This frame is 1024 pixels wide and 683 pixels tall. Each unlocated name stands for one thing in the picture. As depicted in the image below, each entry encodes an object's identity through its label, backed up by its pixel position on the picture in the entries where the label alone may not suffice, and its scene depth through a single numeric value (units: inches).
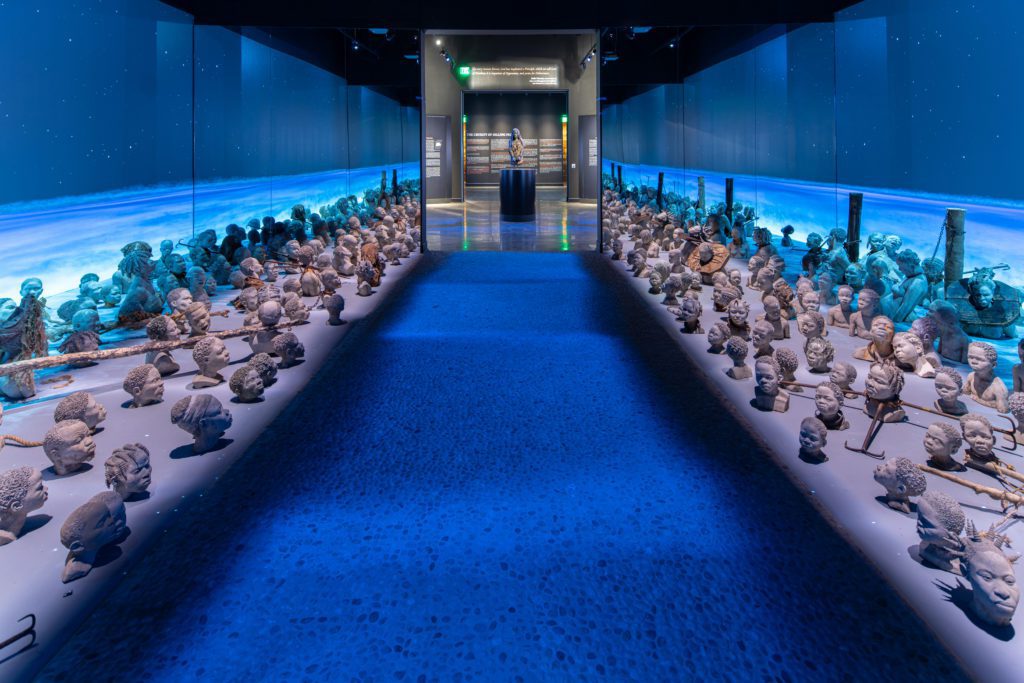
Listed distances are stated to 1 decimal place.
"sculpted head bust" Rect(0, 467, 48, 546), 80.6
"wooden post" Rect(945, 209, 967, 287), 197.0
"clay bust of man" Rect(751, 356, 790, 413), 124.3
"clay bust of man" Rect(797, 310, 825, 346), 156.6
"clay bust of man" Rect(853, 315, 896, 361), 142.3
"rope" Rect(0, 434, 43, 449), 106.7
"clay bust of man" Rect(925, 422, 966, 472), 95.6
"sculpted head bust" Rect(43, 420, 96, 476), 98.0
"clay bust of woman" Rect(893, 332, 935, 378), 139.2
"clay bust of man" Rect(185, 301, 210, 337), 169.9
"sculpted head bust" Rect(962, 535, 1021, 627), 64.2
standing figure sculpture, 500.4
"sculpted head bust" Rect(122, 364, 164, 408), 126.9
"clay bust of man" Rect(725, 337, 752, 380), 141.9
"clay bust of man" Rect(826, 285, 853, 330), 189.5
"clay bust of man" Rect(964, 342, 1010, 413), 121.9
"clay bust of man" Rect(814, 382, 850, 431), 109.8
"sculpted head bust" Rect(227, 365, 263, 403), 128.6
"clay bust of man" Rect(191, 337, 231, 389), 139.1
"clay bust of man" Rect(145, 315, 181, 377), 148.5
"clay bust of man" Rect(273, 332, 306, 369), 155.2
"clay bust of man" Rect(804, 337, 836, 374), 146.6
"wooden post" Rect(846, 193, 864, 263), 258.2
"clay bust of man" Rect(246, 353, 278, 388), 134.6
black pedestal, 497.4
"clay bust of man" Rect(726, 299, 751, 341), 159.2
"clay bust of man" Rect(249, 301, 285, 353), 162.7
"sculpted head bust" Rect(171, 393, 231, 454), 106.9
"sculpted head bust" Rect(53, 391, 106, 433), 110.4
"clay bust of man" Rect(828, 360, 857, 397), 123.6
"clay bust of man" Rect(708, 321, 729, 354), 161.6
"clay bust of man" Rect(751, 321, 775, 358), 149.8
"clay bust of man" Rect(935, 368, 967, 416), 115.3
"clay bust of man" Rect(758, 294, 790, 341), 174.4
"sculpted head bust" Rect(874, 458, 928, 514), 85.7
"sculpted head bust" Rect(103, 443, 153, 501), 88.4
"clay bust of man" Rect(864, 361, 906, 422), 113.3
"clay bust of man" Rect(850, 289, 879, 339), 172.6
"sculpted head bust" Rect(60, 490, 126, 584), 74.5
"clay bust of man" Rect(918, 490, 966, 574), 73.5
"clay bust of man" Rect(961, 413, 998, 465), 96.7
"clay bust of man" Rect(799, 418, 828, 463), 100.7
